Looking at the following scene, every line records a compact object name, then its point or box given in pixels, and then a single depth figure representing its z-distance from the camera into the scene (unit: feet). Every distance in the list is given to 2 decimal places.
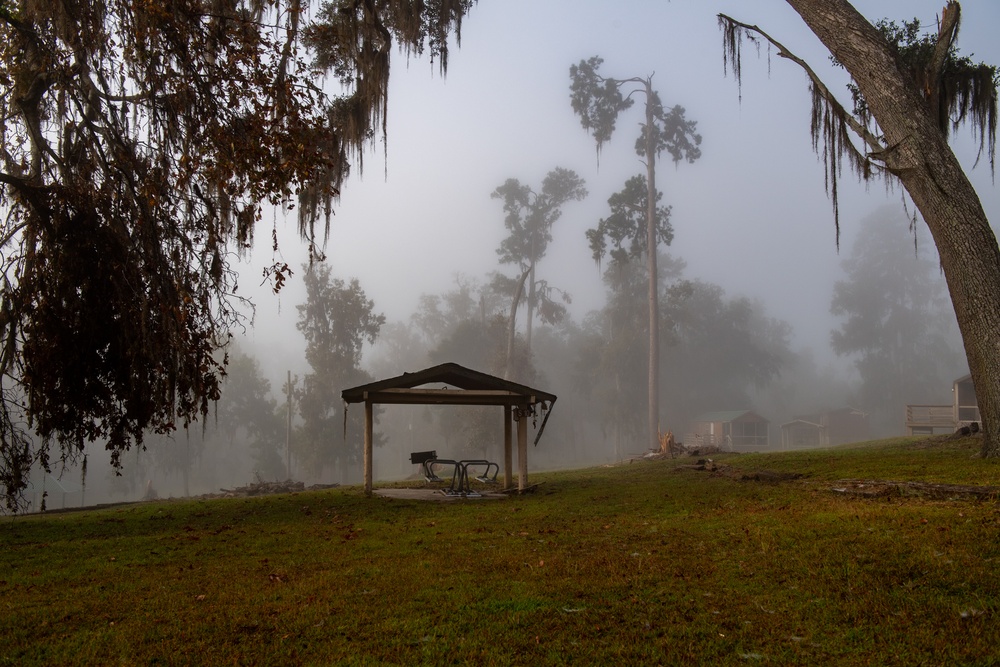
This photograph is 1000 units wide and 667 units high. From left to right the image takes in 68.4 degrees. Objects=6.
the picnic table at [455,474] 50.31
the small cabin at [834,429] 209.67
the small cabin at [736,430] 184.14
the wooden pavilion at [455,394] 48.16
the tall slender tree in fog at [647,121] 136.77
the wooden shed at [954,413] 103.55
